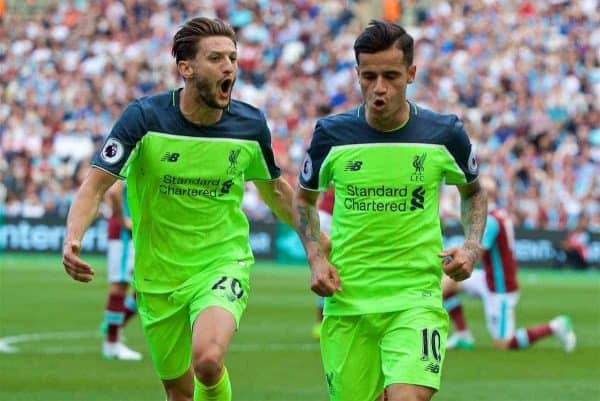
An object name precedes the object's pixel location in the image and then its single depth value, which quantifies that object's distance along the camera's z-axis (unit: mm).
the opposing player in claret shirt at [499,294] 32375
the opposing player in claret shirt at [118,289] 30281
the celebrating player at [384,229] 15477
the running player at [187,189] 16984
